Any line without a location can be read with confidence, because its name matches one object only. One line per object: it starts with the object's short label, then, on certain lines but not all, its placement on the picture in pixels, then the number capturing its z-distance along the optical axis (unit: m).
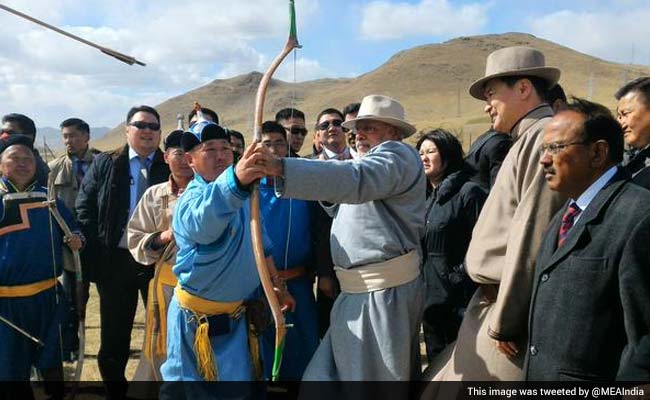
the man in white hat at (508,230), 2.72
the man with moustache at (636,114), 3.56
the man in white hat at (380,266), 3.11
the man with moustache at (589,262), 2.16
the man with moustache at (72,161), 6.94
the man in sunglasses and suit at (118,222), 4.97
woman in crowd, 4.09
